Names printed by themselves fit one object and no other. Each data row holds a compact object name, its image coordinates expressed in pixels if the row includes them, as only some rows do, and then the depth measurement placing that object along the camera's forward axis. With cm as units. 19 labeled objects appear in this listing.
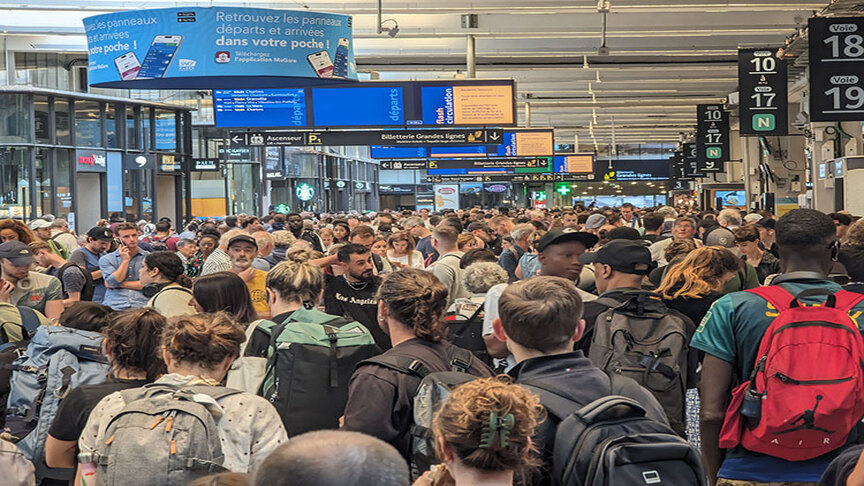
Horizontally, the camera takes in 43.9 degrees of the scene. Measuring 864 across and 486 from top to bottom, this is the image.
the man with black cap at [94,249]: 1060
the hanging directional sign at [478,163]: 2970
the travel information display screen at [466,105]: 1705
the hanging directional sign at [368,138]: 1830
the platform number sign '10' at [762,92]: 1606
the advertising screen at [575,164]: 3912
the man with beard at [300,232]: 1362
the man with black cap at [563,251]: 607
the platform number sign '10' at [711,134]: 2566
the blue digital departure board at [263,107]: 1719
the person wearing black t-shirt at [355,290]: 686
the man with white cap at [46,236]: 1155
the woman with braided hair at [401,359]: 368
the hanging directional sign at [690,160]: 3628
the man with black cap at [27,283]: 735
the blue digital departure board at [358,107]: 1706
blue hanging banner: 1042
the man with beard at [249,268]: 758
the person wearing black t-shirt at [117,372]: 380
